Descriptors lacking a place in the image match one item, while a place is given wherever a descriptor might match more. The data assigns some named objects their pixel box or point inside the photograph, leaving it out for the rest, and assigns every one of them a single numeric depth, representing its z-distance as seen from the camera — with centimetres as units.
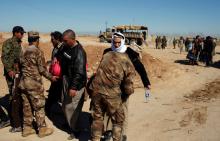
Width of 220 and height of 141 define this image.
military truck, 3372
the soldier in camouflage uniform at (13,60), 644
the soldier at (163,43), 3220
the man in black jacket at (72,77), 569
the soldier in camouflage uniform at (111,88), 502
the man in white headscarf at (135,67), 534
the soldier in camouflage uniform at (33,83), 593
